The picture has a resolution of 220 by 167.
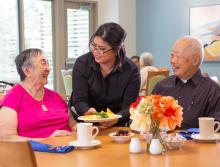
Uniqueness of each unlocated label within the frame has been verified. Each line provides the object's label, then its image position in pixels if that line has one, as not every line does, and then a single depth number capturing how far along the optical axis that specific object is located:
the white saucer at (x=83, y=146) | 2.33
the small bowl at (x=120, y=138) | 2.45
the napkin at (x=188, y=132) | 2.55
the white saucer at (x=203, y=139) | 2.43
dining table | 2.08
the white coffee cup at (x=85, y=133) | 2.35
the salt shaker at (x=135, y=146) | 2.23
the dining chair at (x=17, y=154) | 1.83
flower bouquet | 2.17
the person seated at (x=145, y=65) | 6.61
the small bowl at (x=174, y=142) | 2.31
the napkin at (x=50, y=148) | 2.27
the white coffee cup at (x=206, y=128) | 2.43
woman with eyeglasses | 3.05
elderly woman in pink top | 2.78
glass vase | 2.20
